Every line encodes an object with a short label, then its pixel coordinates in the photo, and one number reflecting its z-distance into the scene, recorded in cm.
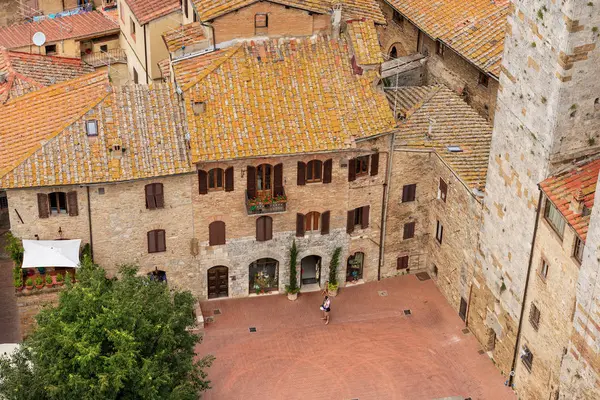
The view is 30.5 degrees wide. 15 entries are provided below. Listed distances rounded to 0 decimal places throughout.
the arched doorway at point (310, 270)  6341
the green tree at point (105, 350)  4675
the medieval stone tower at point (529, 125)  4772
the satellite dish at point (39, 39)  7131
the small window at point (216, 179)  5756
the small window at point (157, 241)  5888
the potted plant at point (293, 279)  6141
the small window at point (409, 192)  6197
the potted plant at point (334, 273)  6247
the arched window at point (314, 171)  5862
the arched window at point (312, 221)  6066
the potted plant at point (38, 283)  5706
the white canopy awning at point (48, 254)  5625
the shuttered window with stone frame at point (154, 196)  5719
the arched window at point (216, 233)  5953
